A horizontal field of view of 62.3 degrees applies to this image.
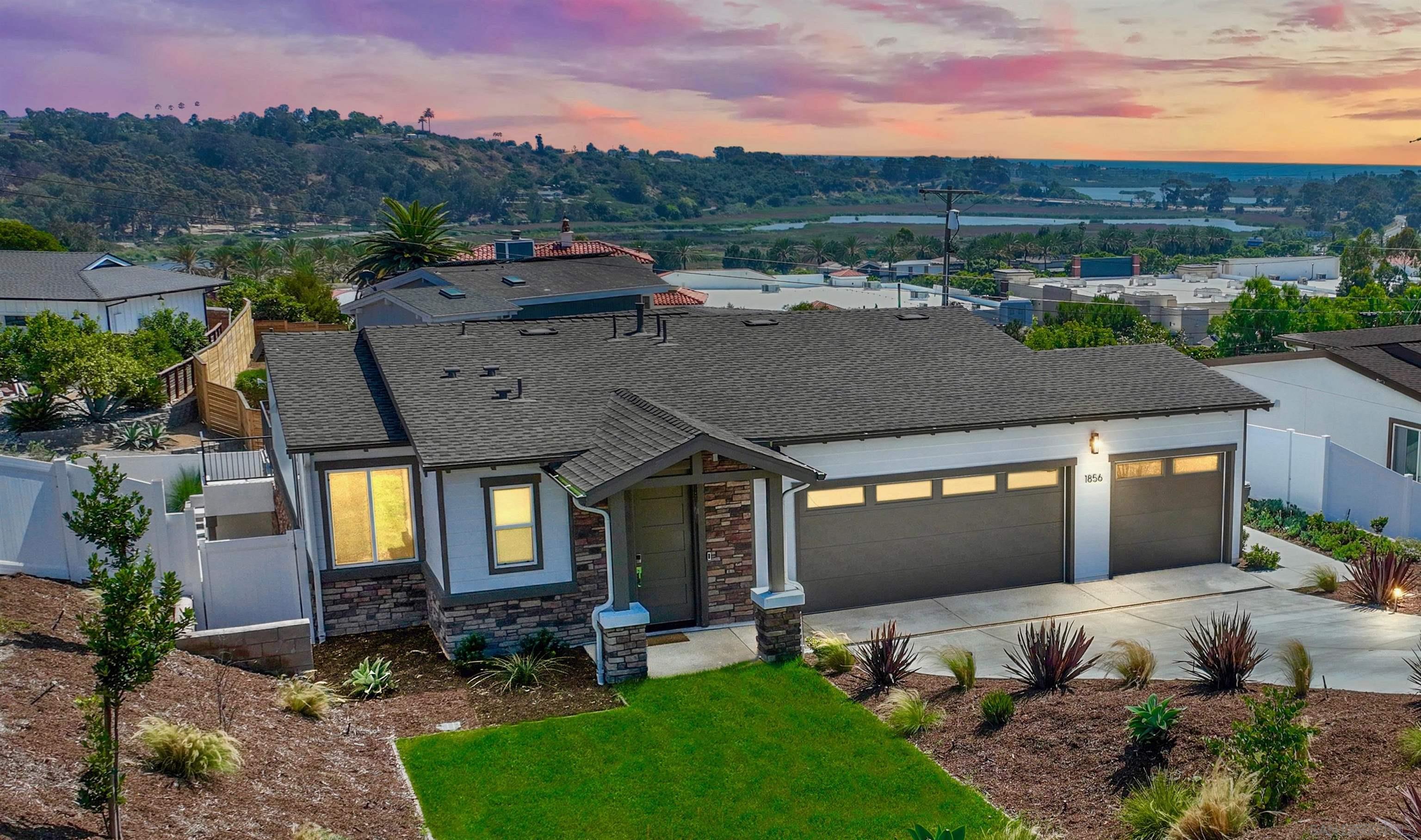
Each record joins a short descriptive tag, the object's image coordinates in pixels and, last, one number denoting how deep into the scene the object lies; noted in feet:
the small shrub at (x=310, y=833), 32.17
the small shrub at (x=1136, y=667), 42.63
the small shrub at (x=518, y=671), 49.29
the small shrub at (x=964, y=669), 45.62
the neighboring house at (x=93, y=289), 161.27
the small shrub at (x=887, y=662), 47.39
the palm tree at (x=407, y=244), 195.83
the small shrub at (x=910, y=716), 42.83
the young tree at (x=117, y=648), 27.30
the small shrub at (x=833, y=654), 49.42
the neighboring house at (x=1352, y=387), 80.02
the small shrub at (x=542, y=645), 52.44
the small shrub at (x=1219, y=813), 30.73
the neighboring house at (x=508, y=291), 103.91
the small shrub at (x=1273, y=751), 32.04
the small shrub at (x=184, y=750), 33.88
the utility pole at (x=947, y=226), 114.42
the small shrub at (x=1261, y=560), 65.26
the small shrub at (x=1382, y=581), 56.44
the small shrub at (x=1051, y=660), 43.37
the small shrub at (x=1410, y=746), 31.83
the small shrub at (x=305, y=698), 43.70
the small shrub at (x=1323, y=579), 60.34
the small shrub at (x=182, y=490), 87.30
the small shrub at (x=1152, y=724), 36.68
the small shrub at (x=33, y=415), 108.06
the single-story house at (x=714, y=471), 52.80
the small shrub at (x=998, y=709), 41.70
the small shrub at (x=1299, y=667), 38.93
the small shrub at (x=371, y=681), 48.16
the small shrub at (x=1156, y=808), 32.17
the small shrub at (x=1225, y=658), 40.24
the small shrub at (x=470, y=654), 51.11
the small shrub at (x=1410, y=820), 26.50
